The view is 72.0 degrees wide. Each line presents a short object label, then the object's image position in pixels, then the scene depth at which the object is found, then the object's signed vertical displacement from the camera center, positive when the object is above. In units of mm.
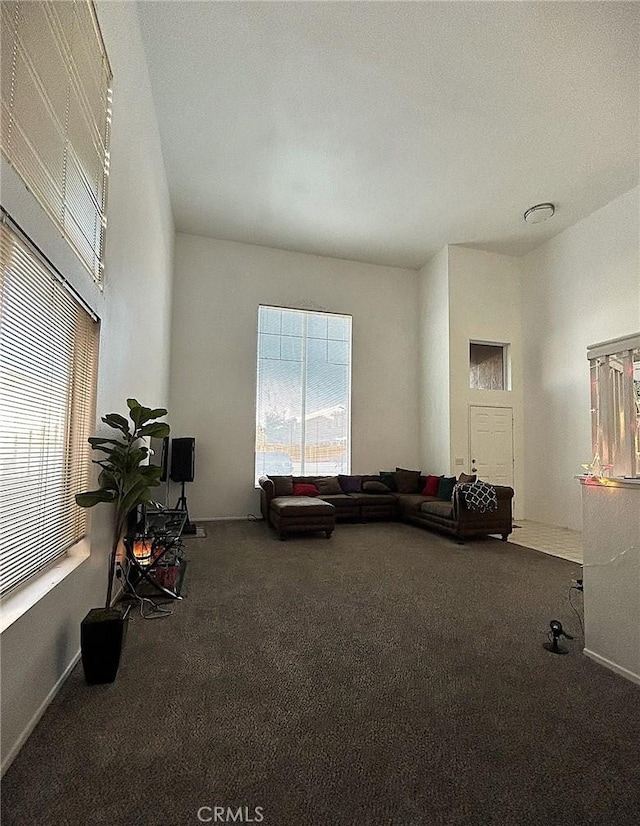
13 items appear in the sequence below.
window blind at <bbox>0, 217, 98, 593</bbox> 1745 +144
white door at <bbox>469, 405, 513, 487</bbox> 7758 +27
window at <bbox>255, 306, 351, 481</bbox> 7875 +922
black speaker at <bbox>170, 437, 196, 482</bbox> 6562 -263
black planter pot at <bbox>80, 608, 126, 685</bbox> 2174 -1015
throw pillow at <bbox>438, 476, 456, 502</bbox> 6820 -658
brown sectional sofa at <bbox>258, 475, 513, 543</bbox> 5836 -965
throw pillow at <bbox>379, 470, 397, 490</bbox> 7894 -621
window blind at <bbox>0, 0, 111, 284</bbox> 1702 +1536
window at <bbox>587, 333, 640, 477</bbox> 2471 +244
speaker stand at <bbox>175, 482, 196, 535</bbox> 6105 -1011
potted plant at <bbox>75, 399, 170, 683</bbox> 2180 -295
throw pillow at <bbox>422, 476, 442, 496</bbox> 7395 -701
